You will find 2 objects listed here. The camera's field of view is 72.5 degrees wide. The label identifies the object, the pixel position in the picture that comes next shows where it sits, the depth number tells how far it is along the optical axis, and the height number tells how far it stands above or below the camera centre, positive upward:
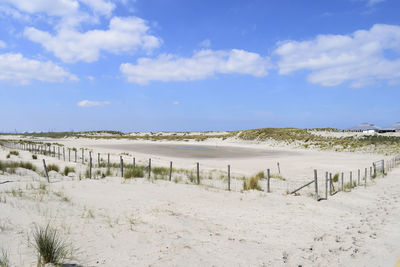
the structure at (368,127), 66.74 +1.55
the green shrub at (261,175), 19.25 -2.96
